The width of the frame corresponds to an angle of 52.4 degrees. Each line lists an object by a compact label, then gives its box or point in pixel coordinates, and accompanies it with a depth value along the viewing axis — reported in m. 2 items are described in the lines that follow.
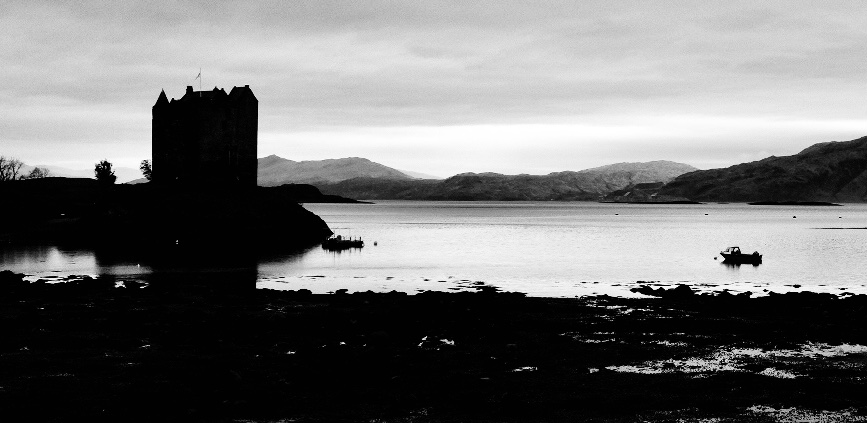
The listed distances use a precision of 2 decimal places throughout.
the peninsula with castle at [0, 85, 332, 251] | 91.38
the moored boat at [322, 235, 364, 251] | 89.12
